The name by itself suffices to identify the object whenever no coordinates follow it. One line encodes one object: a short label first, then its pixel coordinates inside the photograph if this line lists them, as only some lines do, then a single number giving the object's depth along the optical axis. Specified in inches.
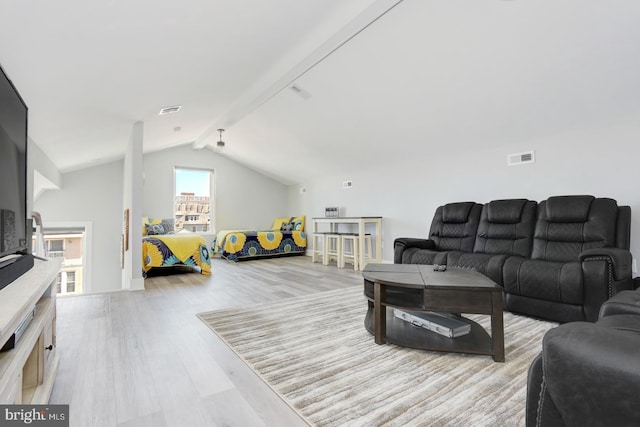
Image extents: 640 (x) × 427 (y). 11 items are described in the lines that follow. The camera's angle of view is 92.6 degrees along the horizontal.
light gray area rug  51.9
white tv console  33.8
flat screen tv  49.3
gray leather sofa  85.8
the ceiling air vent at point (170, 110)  147.5
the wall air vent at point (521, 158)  138.7
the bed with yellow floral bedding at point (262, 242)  241.6
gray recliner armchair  21.5
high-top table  197.2
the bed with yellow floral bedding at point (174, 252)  175.0
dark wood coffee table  70.7
